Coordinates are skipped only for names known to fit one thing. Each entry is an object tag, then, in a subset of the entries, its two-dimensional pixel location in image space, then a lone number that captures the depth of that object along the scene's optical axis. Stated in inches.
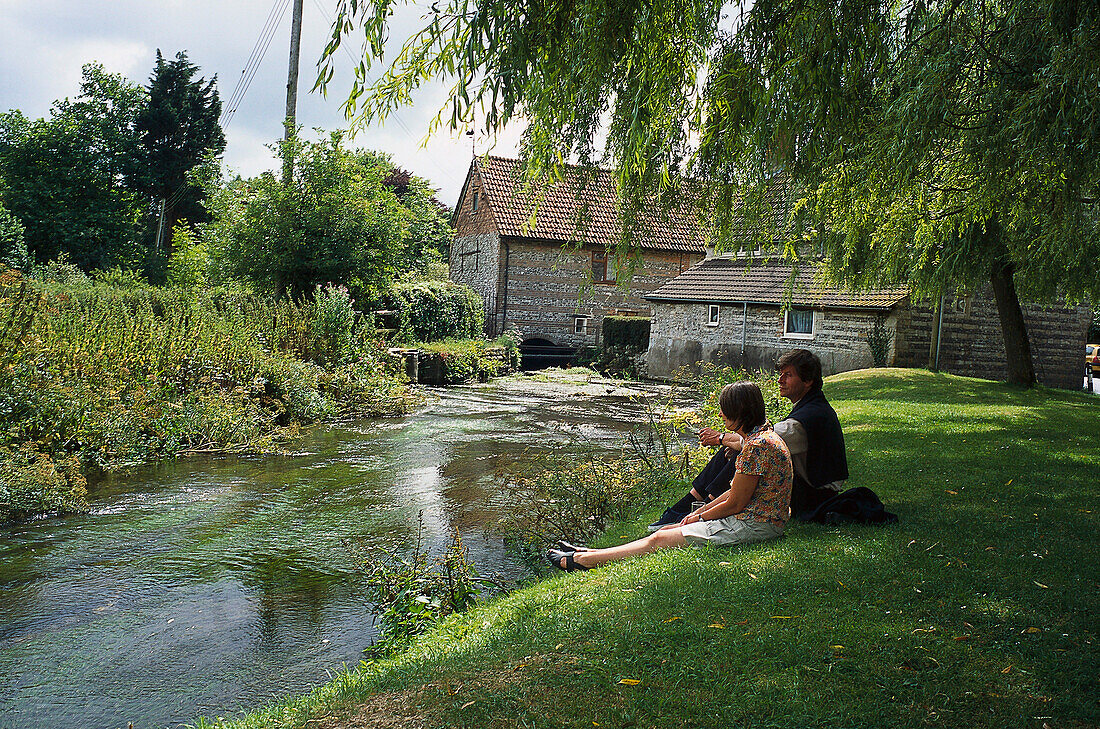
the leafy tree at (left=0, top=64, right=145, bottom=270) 1491.1
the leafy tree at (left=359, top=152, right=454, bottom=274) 935.0
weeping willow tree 208.7
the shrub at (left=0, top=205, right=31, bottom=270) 1166.3
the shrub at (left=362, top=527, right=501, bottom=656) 202.2
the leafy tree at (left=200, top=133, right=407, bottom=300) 848.3
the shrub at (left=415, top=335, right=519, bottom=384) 914.1
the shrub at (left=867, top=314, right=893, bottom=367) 842.8
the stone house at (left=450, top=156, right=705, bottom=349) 1290.6
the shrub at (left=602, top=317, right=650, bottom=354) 1177.4
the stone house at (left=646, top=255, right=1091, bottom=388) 848.3
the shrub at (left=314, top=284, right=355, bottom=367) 683.4
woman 212.8
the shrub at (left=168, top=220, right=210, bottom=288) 1098.7
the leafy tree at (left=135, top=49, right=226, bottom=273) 1724.9
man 233.0
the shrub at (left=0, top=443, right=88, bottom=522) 303.0
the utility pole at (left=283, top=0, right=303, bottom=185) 869.8
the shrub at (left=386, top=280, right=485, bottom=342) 1000.9
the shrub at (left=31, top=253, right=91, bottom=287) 914.1
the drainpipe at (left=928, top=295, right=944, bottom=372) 842.7
